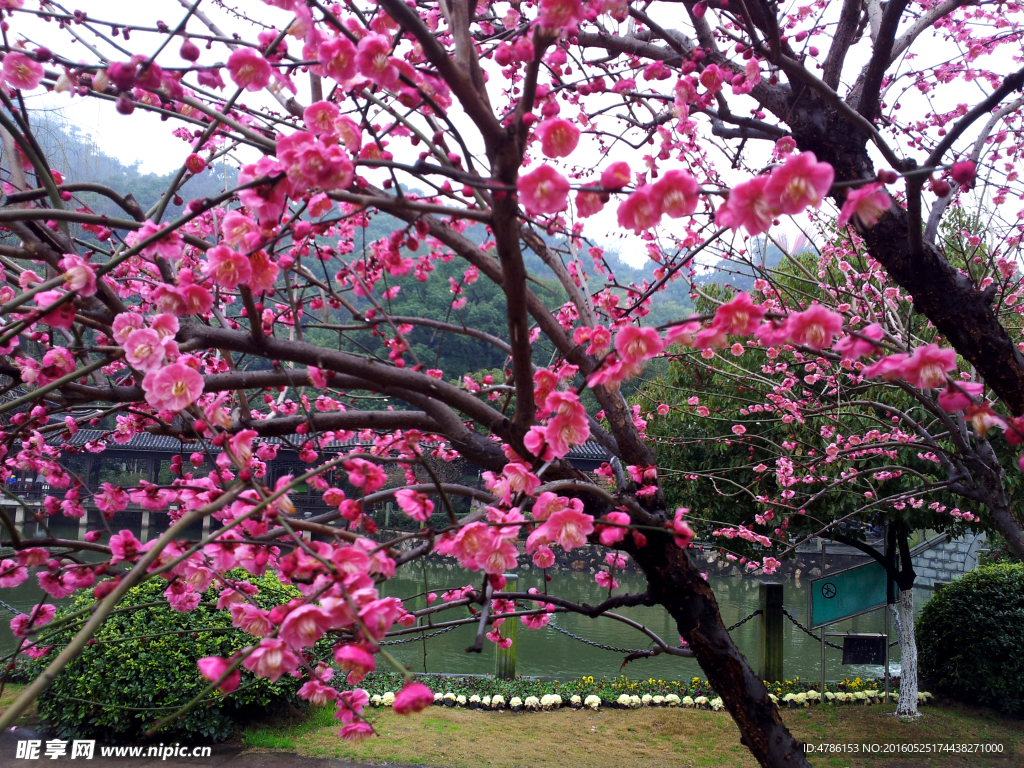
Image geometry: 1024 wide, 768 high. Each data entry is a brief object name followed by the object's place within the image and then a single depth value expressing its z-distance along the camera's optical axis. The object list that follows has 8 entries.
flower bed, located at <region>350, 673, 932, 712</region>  5.42
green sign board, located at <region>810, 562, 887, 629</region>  5.66
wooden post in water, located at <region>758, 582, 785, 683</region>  6.18
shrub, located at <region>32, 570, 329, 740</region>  3.93
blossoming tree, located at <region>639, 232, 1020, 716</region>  3.39
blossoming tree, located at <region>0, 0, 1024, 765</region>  1.22
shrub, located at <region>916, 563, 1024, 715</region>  5.58
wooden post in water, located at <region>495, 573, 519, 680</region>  6.13
